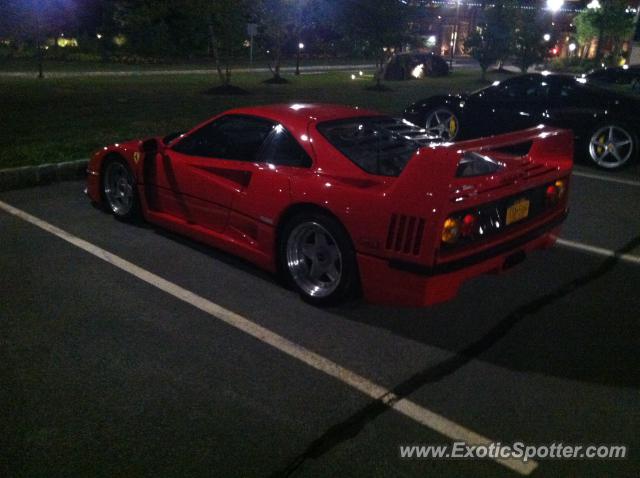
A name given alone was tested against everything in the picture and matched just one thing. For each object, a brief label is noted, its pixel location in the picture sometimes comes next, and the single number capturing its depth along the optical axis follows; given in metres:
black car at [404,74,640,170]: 9.05
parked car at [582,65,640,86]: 10.69
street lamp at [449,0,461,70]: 61.17
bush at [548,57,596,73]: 35.62
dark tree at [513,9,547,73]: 29.33
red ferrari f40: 3.66
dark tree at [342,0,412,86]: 21.77
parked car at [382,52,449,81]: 27.44
